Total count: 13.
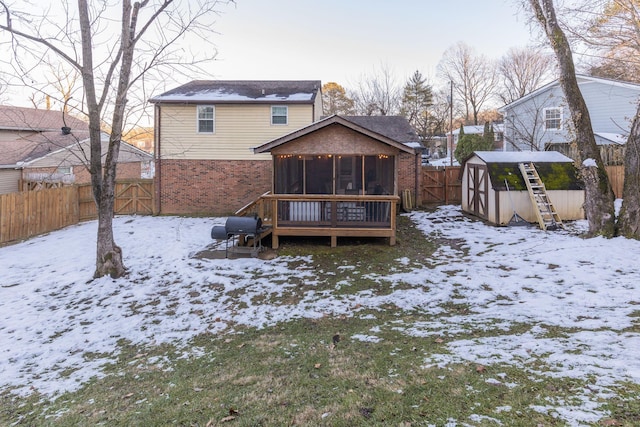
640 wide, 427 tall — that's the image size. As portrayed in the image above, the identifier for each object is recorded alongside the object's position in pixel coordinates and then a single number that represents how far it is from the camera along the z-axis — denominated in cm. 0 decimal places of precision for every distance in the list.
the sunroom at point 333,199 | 973
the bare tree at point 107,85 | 753
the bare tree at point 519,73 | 3762
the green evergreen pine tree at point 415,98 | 3559
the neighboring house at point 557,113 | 1733
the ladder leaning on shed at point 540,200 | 1103
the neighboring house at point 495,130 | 3254
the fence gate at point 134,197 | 1526
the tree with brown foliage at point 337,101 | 3825
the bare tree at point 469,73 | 4109
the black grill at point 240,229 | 873
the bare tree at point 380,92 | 3544
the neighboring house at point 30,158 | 1848
